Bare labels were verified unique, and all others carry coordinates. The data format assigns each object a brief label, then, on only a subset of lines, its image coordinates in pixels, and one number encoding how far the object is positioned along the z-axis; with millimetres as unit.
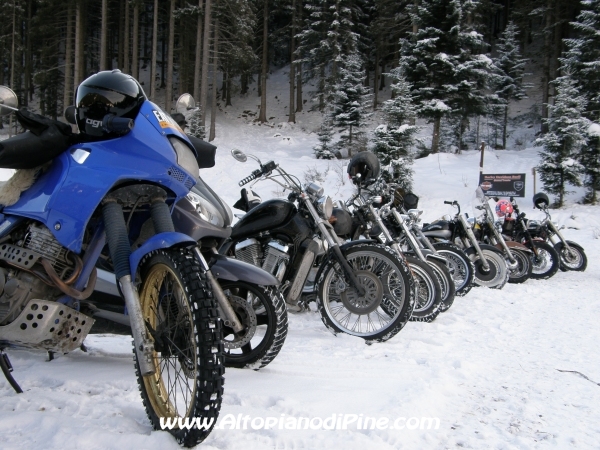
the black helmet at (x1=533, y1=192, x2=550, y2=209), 9777
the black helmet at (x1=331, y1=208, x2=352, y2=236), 4859
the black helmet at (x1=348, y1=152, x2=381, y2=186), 4996
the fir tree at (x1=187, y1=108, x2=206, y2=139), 22241
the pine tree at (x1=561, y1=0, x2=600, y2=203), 19547
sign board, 13305
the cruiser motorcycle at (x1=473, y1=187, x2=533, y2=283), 7863
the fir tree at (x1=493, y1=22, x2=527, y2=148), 29359
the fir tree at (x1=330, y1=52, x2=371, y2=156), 23219
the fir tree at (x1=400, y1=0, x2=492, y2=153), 20812
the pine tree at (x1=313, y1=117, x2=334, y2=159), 23641
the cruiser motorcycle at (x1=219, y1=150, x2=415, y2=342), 3828
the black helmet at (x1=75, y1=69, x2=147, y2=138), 2295
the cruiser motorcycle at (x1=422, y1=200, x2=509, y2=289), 7121
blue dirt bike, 1867
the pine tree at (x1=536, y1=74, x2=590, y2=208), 15922
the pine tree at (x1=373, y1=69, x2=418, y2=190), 16000
